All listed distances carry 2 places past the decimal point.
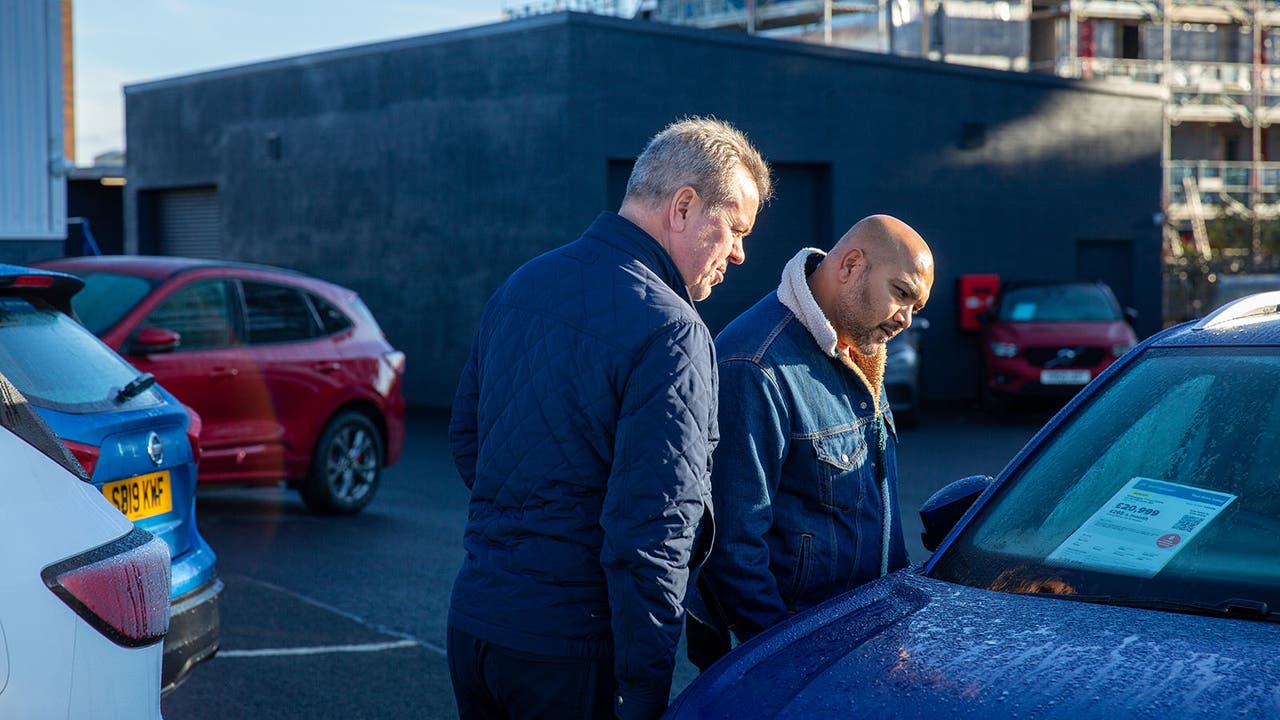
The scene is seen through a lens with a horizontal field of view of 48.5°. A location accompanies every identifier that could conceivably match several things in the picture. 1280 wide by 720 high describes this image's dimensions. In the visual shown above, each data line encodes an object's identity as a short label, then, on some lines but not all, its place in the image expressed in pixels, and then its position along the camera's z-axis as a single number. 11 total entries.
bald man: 3.10
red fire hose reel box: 20.38
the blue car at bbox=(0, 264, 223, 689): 4.55
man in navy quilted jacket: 2.69
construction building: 41.78
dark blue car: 2.38
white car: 2.45
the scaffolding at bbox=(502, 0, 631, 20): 31.36
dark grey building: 17.31
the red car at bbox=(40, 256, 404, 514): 8.58
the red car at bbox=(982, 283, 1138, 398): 16.78
